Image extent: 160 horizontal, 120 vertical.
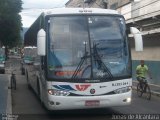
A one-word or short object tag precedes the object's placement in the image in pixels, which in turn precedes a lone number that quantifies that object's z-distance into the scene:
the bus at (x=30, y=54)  17.79
